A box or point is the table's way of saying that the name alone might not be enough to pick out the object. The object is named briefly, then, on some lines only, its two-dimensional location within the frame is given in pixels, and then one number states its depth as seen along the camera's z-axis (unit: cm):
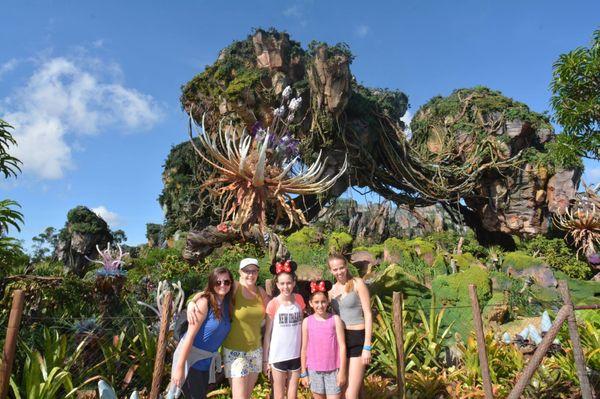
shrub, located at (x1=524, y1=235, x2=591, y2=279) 1389
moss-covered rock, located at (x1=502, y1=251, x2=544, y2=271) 1062
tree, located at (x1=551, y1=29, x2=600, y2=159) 662
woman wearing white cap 280
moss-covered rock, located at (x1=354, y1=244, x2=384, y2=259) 1011
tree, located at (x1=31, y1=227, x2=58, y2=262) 3809
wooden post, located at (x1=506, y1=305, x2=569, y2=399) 283
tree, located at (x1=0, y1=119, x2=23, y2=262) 420
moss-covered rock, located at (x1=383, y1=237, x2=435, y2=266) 996
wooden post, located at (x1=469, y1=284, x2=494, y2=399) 319
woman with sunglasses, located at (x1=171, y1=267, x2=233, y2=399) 259
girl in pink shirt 299
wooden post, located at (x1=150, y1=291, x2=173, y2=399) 287
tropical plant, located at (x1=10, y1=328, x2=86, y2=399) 336
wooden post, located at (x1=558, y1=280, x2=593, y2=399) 297
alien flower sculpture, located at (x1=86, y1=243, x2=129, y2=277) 529
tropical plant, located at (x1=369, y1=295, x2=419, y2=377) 479
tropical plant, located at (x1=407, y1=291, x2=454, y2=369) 493
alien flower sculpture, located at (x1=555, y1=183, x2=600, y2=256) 1391
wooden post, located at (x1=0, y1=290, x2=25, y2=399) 246
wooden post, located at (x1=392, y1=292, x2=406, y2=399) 338
